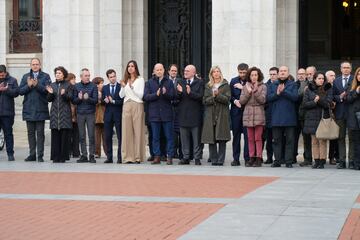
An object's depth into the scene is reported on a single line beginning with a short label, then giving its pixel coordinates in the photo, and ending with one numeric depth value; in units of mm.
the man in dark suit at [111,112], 18266
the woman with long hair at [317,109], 16922
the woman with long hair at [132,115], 18062
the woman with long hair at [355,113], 16547
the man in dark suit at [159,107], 17803
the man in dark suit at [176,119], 17984
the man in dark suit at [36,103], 18203
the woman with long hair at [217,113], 17375
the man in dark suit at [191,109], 17672
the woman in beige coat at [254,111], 17234
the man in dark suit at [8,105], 18500
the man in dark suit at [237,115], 17672
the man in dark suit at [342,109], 16922
